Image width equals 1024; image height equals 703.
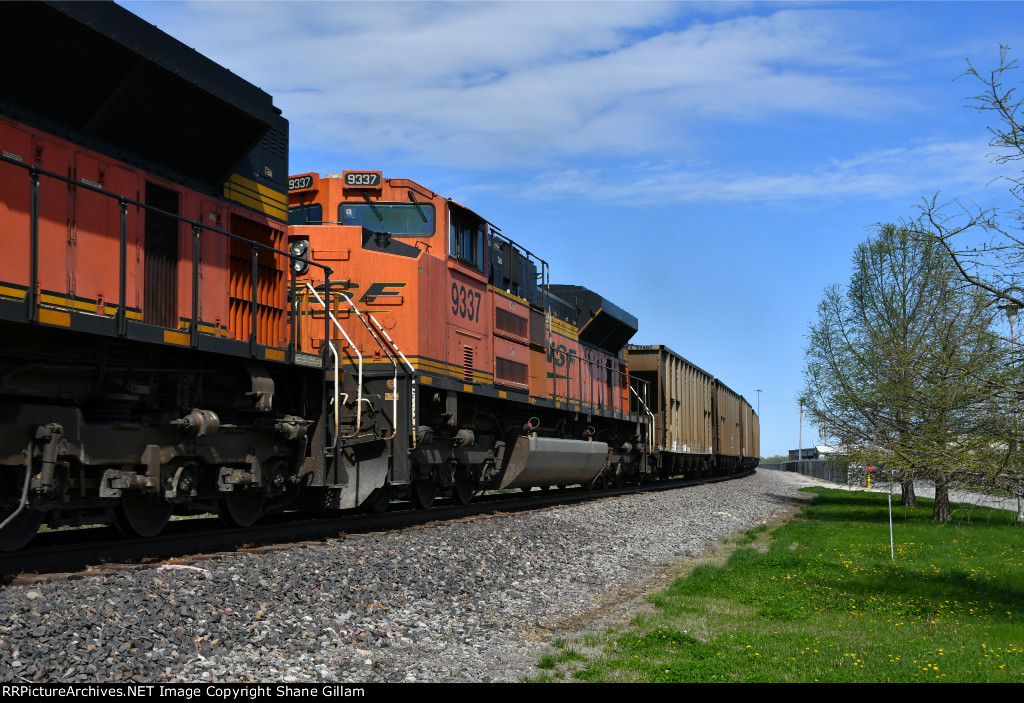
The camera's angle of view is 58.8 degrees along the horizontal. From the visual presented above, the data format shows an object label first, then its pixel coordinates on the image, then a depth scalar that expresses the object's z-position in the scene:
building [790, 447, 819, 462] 100.84
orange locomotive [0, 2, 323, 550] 6.52
